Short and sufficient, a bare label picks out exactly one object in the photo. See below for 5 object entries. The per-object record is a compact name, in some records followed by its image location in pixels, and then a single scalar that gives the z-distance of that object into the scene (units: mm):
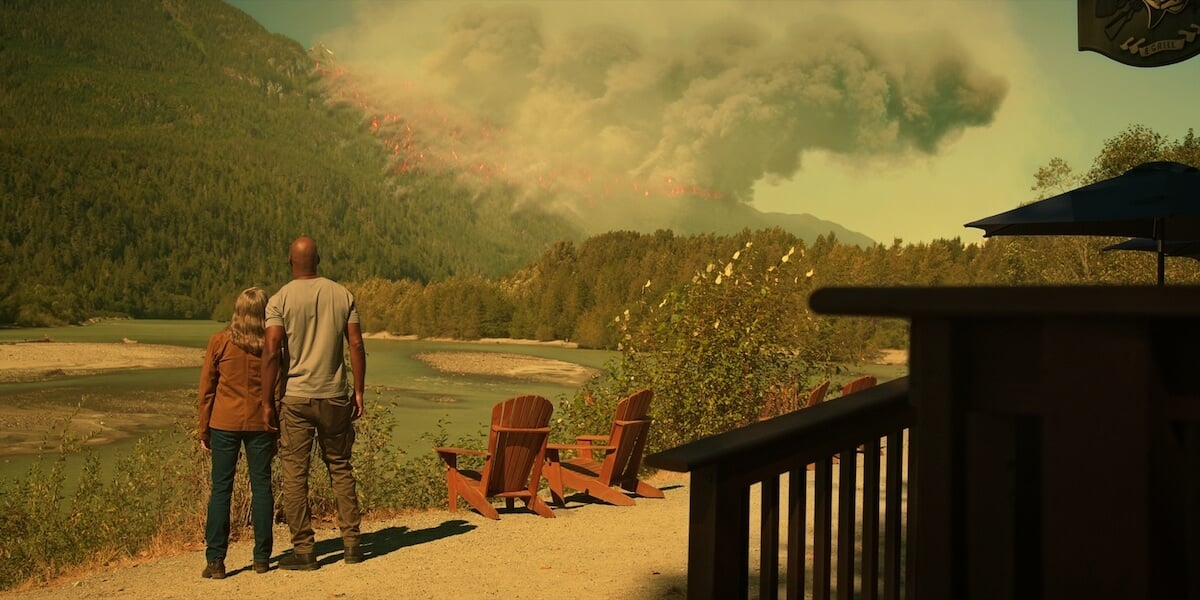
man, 5879
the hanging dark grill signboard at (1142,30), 6922
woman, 5910
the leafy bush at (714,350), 11562
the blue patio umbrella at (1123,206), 6812
